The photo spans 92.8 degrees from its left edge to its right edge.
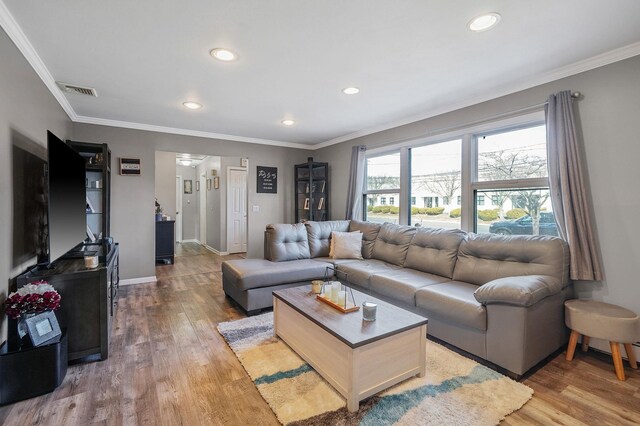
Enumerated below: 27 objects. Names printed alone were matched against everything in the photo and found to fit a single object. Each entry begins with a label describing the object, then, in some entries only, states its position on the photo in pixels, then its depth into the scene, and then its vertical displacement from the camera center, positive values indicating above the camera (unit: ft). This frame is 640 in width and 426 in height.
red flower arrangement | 6.03 -1.88
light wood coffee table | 5.72 -2.82
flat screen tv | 7.19 +0.27
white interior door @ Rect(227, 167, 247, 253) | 23.29 +0.00
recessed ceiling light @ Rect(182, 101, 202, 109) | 11.39 +3.95
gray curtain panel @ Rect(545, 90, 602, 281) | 7.91 +0.60
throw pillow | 13.12 -1.54
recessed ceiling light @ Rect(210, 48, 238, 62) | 7.47 +3.89
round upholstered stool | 6.70 -2.56
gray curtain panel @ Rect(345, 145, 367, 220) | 15.85 +1.43
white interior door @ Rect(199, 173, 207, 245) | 27.02 -0.02
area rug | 5.49 -3.71
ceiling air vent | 9.56 +3.85
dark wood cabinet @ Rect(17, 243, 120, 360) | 7.24 -2.39
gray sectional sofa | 6.88 -2.12
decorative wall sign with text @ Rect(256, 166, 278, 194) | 18.03 +1.79
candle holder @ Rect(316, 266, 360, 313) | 7.12 -2.19
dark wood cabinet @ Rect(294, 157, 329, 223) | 18.15 +1.15
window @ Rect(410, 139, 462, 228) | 12.10 +1.28
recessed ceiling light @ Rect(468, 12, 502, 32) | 6.13 +3.93
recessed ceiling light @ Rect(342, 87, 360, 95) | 10.02 +4.01
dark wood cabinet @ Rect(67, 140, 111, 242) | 12.02 +0.87
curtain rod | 9.05 +3.18
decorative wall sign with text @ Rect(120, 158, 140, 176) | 14.10 +1.94
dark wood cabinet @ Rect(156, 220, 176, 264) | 19.52 -2.10
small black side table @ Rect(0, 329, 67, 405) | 5.85 -3.25
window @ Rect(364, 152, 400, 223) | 14.71 +1.17
